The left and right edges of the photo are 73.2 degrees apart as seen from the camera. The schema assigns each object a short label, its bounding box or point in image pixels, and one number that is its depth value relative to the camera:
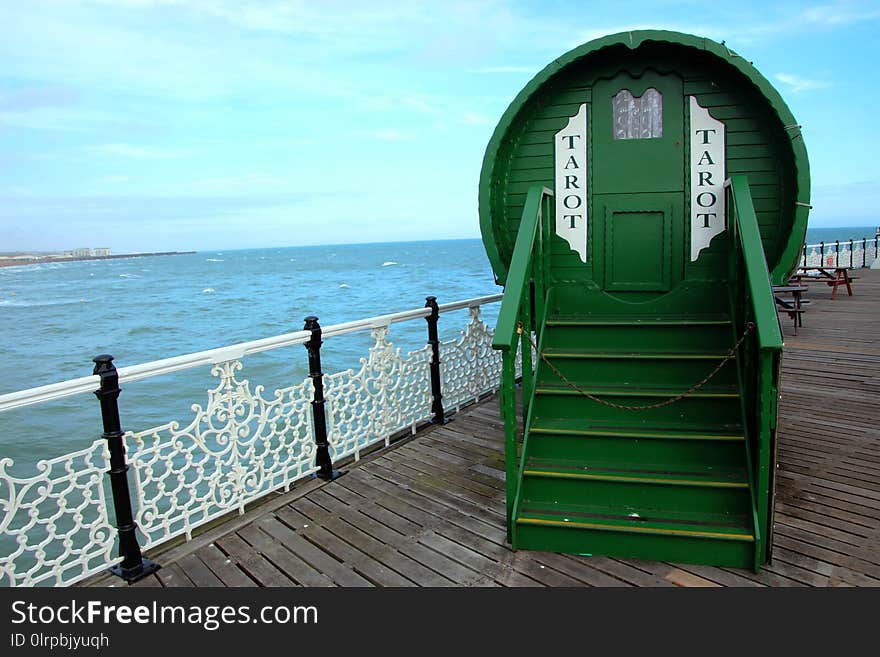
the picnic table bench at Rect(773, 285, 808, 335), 11.03
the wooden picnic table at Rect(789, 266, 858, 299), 15.86
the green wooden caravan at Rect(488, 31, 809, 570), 3.77
